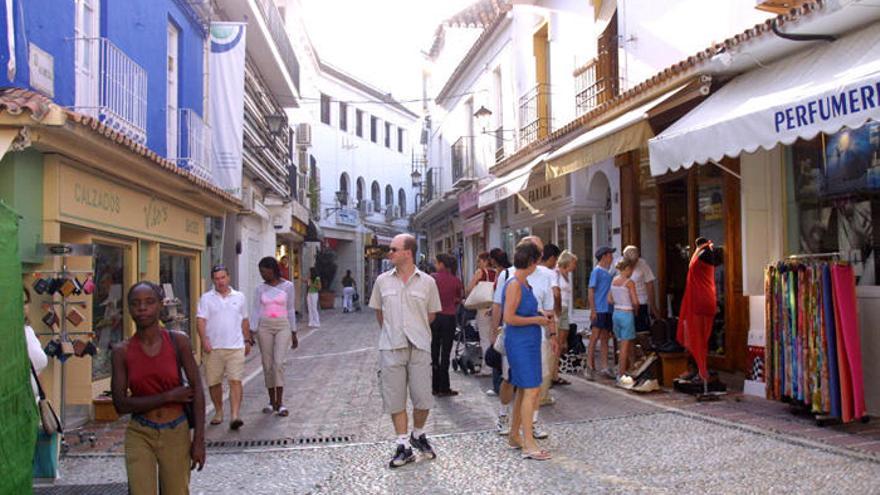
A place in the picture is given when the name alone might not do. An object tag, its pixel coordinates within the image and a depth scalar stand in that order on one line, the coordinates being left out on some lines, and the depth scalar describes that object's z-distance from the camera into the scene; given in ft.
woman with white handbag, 30.89
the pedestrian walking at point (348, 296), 104.88
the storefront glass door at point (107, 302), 30.12
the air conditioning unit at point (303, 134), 96.53
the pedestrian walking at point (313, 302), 75.16
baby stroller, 36.91
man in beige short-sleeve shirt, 20.10
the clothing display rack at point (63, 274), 23.48
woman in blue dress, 20.11
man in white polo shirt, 25.72
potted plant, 113.39
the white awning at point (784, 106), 19.63
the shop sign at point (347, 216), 129.90
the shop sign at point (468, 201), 74.23
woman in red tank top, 12.62
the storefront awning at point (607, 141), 30.86
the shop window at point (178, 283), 36.12
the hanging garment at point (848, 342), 21.52
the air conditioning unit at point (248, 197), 59.00
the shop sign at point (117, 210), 25.99
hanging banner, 47.85
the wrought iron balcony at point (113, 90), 30.78
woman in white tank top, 31.14
